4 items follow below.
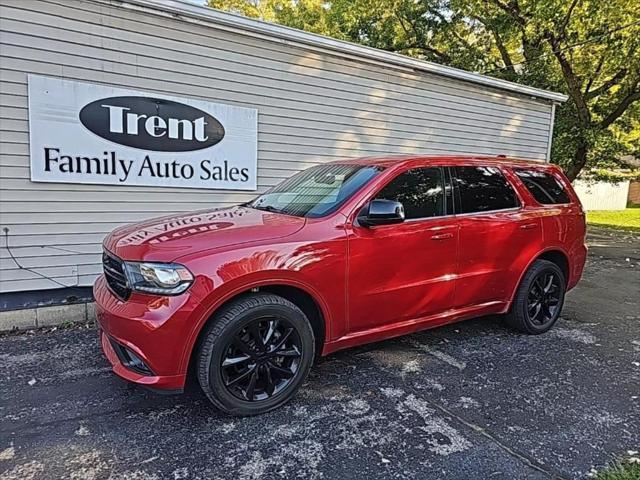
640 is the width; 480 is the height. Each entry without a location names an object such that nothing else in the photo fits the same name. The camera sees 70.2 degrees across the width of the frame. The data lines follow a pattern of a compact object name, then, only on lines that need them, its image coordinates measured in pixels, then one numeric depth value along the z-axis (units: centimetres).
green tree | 1122
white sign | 461
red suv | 274
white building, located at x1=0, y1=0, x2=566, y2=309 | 454
